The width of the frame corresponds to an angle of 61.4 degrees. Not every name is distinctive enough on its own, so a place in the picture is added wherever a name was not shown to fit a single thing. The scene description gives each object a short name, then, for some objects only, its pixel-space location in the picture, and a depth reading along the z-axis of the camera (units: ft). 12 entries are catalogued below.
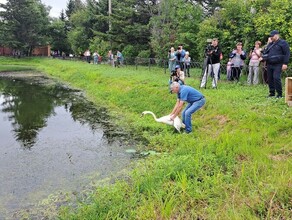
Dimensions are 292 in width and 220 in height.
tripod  27.12
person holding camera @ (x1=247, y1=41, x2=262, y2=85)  27.04
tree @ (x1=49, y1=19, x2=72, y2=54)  106.34
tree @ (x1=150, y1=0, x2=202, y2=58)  51.31
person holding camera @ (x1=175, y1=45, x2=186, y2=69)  36.95
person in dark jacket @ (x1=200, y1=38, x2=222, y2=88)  26.66
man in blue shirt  16.76
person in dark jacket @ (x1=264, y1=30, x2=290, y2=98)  20.07
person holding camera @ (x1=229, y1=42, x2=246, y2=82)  28.84
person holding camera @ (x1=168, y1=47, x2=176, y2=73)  37.41
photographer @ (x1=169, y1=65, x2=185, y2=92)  24.78
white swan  17.98
